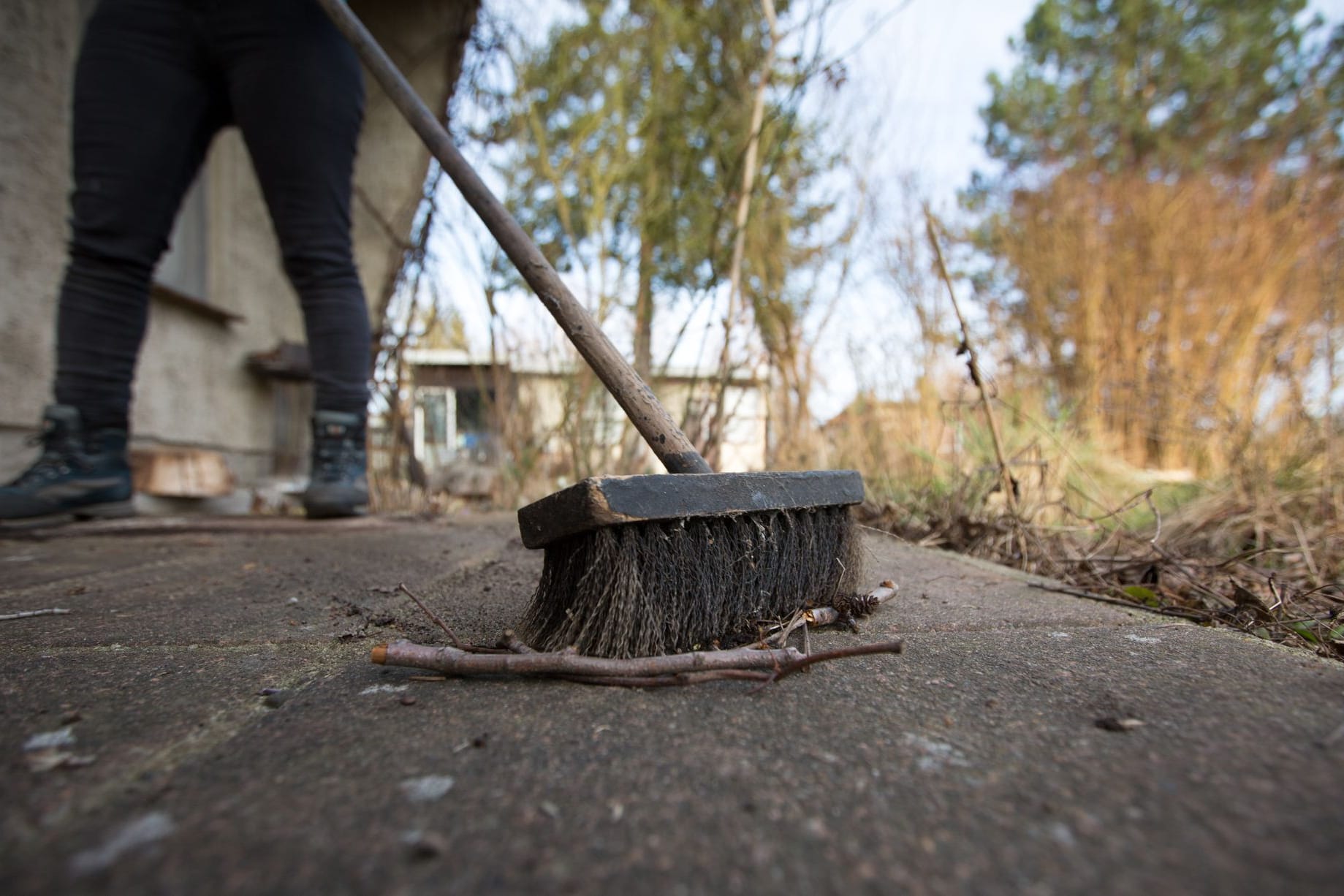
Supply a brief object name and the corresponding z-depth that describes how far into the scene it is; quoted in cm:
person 192
